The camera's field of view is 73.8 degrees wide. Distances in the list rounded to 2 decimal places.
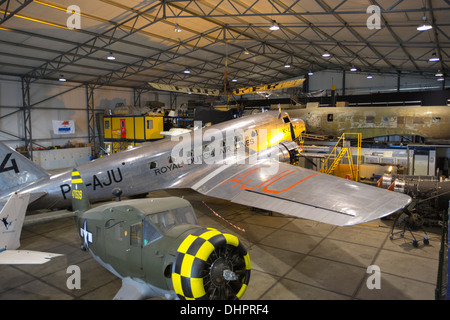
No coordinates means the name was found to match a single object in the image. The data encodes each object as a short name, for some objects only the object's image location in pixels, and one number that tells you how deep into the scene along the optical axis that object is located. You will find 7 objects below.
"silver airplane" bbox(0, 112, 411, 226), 7.12
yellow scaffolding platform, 15.73
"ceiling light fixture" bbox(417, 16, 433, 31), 14.48
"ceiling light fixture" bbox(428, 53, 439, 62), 22.74
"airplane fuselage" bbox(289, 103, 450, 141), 19.36
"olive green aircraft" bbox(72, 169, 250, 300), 4.93
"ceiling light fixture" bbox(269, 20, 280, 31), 17.70
